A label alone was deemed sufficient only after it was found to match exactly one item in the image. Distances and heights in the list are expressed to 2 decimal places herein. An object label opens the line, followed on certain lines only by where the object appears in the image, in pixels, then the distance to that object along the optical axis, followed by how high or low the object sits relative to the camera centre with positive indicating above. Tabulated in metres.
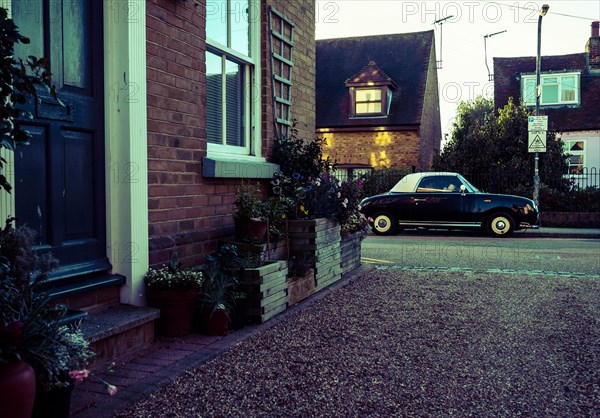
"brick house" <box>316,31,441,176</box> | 25.27 +3.89
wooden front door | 3.68 +0.33
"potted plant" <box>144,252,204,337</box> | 4.32 -0.76
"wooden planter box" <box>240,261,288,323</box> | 4.81 -0.83
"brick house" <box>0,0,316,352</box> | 3.80 +0.34
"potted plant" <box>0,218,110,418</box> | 2.34 -0.65
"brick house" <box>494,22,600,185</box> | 26.16 +4.58
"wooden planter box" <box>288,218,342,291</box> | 6.24 -0.56
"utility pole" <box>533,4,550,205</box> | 16.86 +2.94
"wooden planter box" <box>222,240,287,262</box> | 5.29 -0.55
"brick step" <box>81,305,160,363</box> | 3.59 -0.88
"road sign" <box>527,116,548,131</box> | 16.52 +1.87
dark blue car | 14.11 -0.43
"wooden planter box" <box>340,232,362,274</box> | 7.60 -0.82
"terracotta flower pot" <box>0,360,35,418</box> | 2.29 -0.77
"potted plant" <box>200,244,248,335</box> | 4.48 -0.77
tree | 19.09 +1.14
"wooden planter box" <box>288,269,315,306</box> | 5.63 -0.96
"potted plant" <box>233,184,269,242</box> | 5.51 -0.26
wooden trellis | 6.94 +1.52
